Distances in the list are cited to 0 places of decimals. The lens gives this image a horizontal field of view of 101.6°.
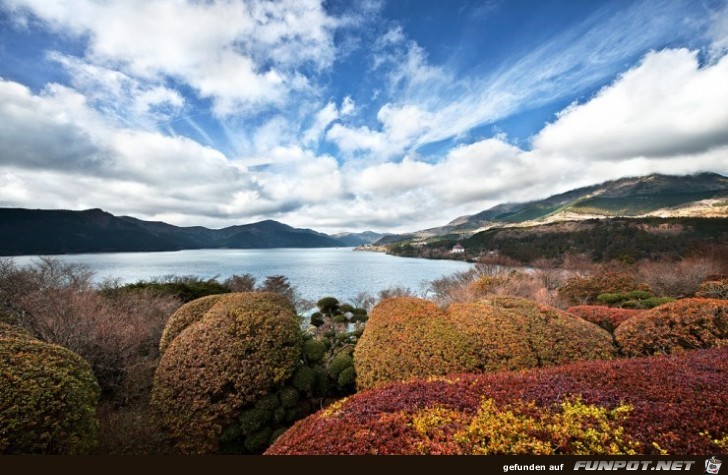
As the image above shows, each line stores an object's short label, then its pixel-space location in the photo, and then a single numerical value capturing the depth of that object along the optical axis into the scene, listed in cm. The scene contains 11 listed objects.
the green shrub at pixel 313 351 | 905
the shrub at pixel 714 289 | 2005
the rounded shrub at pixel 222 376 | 747
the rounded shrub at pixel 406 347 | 764
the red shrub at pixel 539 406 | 359
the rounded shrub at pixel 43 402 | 462
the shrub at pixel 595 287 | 2636
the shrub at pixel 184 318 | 969
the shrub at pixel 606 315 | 1105
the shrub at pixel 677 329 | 835
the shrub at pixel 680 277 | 2877
